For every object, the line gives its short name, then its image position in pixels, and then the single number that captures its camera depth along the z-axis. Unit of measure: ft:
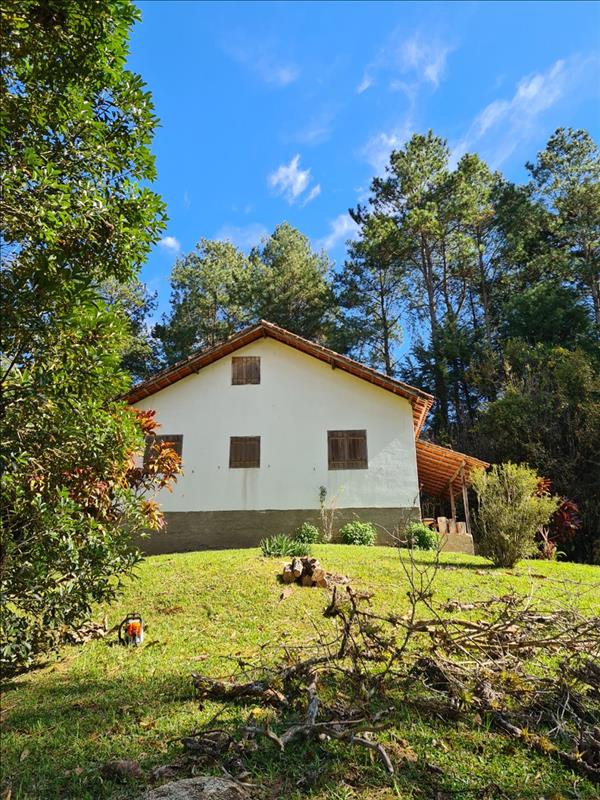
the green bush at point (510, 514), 34.58
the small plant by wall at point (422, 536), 43.86
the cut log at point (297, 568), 27.04
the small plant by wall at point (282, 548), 33.96
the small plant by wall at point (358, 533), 45.32
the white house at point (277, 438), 48.14
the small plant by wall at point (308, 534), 45.50
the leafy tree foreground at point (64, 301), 12.90
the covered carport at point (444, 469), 52.25
